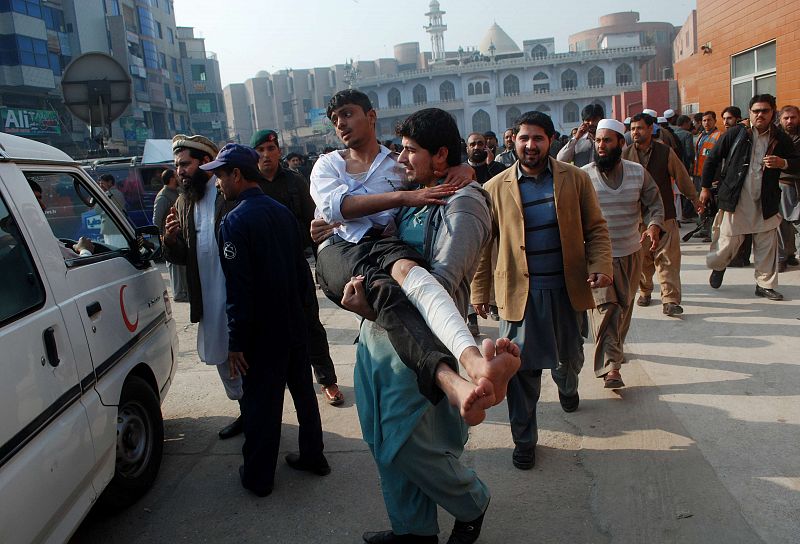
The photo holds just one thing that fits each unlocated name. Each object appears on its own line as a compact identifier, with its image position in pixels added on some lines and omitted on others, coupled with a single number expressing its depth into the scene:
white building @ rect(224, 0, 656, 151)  70.88
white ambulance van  2.15
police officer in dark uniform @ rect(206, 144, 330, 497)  3.07
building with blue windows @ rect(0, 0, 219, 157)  34.41
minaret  96.75
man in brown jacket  3.38
